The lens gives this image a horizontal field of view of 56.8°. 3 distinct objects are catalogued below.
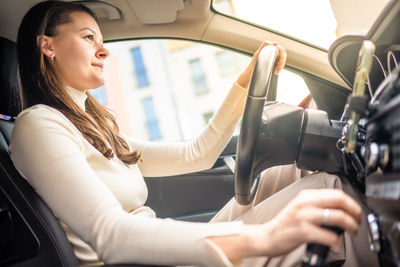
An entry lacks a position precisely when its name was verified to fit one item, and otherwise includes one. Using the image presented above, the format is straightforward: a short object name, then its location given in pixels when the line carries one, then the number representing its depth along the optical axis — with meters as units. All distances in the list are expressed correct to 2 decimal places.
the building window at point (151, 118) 16.38
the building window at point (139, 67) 15.06
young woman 0.62
